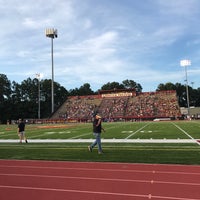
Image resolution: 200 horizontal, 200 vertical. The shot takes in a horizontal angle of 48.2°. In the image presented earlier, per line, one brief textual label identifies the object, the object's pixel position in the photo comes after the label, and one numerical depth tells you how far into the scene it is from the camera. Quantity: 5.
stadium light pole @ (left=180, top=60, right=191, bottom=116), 57.58
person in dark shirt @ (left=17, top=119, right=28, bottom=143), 13.96
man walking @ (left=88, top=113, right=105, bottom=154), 9.40
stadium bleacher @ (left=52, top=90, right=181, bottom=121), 52.43
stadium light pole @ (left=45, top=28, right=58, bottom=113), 54.72
